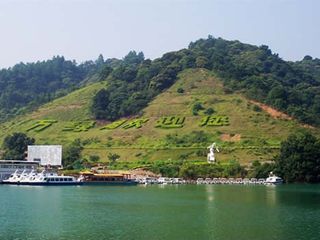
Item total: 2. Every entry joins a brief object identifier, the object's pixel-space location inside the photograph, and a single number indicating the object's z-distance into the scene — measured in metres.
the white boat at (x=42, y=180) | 105.75
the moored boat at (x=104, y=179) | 108.56
